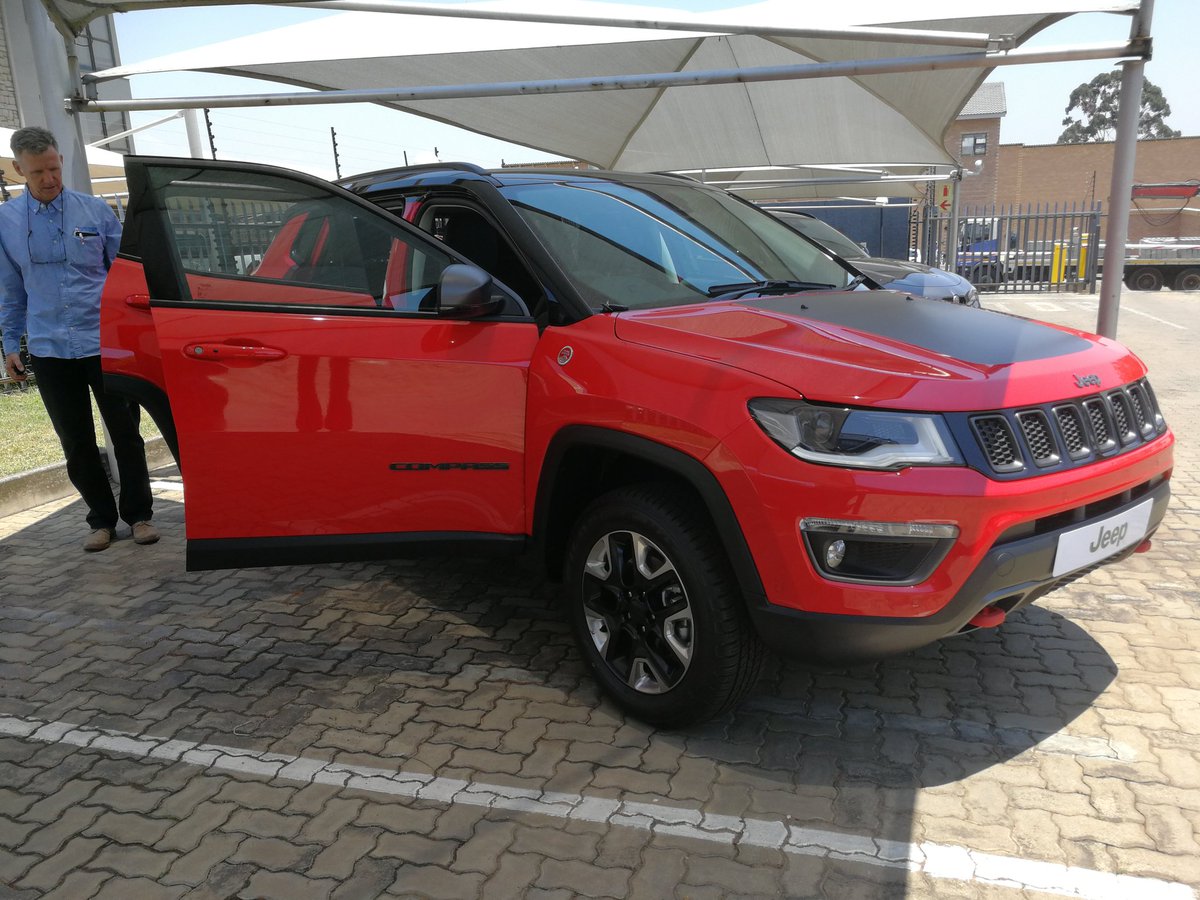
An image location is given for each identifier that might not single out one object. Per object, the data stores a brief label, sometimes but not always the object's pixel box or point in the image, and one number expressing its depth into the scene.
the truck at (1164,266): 19.75
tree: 76.75
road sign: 16.67
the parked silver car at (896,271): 8.54
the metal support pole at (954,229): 12.76
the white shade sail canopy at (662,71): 4.53
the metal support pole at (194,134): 12.08
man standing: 4.71
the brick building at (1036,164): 46.69
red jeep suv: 2.45
